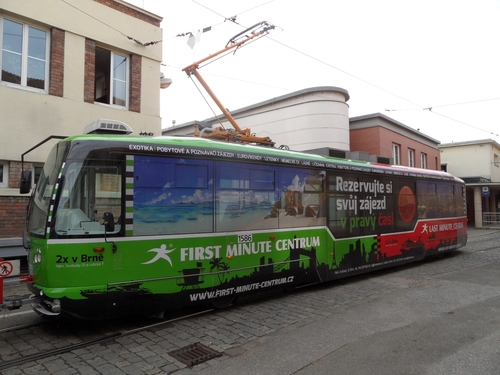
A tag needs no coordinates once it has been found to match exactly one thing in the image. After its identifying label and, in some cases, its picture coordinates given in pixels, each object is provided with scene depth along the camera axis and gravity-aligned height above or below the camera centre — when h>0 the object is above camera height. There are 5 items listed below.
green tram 5.21 -0.25
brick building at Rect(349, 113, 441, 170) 21.38 +4.26
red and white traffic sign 5.07 -0.80
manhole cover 4.55 -1.82
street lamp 15.27 +5.16
